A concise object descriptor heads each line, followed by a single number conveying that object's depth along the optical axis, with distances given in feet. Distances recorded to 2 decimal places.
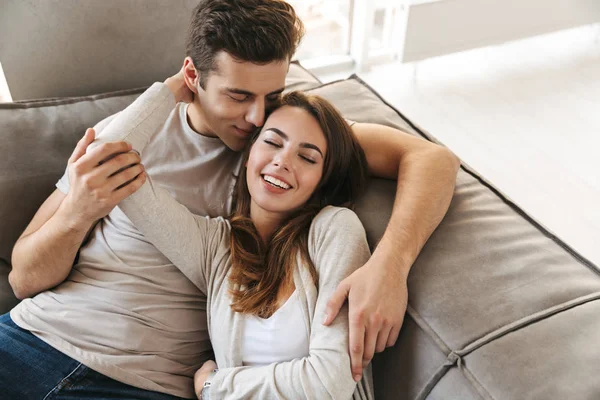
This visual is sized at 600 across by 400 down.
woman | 3.40
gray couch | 3.02
